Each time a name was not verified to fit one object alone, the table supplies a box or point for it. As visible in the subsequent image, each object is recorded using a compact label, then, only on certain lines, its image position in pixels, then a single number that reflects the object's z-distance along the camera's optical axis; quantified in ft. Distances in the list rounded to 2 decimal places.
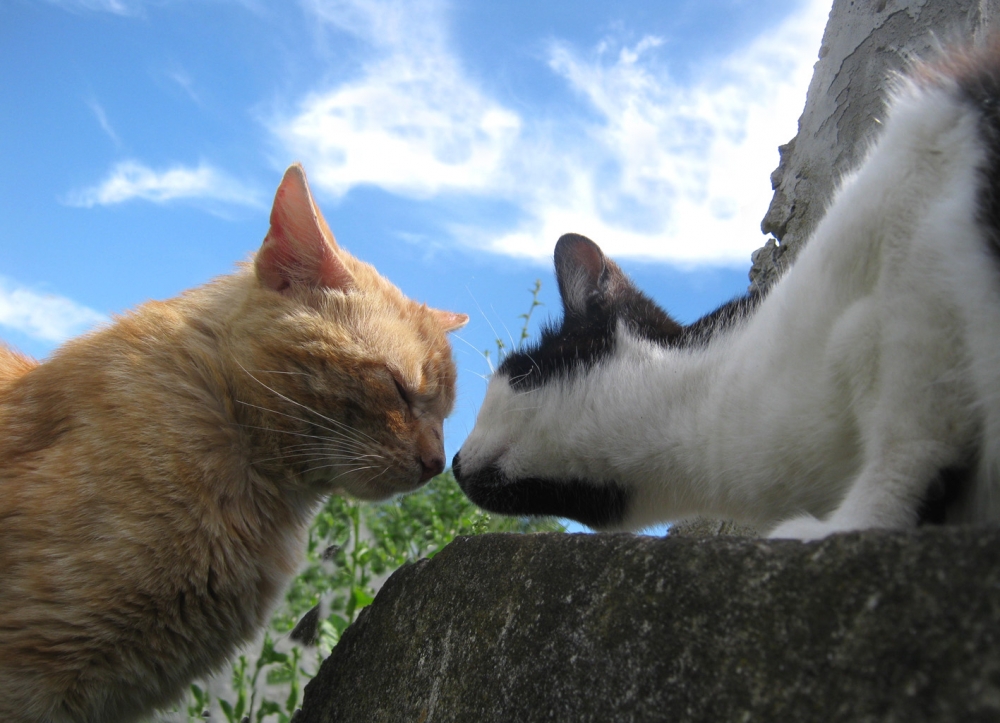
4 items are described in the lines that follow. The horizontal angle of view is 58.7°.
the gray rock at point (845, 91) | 1.50
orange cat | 1.07
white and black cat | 0.83
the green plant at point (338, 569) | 1.54
